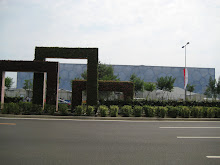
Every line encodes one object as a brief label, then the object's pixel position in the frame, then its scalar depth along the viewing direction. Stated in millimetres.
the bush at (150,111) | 14625
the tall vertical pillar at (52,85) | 16453
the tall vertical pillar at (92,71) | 17797
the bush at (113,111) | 14273
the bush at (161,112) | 14494
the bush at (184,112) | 14859
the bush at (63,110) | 14325
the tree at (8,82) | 45750
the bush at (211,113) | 15219
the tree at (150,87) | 42156
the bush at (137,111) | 14555
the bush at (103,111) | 14190
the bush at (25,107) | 14781
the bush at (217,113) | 15437
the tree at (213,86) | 43031
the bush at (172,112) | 14805
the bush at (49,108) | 14492
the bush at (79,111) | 14336
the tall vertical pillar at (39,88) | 16875
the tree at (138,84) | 42469
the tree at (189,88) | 49356
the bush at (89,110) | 14352
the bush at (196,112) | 15109
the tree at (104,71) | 36994
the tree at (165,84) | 43069
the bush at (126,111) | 14587
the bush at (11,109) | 14094
